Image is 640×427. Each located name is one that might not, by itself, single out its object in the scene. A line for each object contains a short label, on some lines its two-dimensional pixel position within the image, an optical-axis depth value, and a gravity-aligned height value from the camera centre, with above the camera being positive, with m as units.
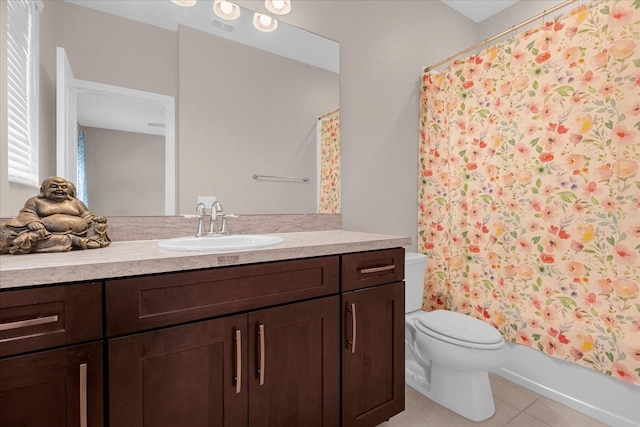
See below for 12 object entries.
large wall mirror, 1.31 +0.57
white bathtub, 1.47 -0.93
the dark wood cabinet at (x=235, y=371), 0.87 -0.52
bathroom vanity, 0.77 -0.39
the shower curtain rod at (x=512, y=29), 1.55 +1.02
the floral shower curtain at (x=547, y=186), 1.45 +0.13
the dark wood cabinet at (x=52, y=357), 0.73 -0.36
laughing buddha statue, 0.94 -0.05
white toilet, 1.51 -0.75
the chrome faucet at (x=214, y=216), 1.49 -0.03
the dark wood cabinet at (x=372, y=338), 1.30 -0.56
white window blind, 1.12 +0.44
